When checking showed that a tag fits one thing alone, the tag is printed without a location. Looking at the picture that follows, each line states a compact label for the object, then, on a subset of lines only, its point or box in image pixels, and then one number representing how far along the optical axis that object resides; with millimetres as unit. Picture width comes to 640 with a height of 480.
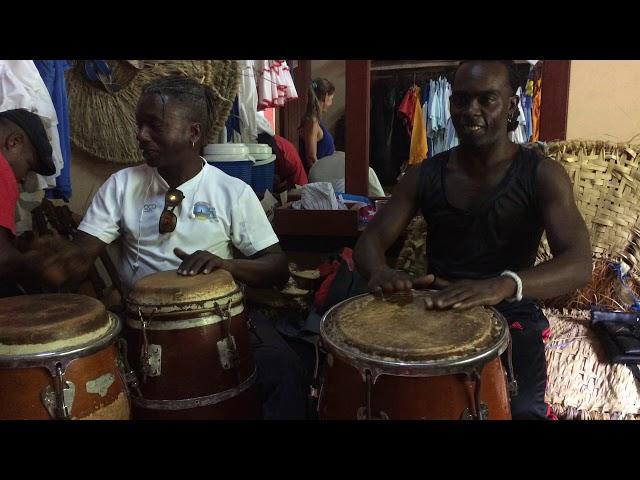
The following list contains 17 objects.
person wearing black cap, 2123
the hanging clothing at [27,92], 2490
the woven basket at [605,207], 2510
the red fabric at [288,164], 4359
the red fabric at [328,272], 2664
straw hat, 3096
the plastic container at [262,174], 3371
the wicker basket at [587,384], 1975
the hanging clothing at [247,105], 3592
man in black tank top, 1924
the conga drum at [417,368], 1426
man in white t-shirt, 2281
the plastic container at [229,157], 3113
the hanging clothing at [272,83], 4044
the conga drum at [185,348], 1793
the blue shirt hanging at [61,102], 2746
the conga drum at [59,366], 1555
